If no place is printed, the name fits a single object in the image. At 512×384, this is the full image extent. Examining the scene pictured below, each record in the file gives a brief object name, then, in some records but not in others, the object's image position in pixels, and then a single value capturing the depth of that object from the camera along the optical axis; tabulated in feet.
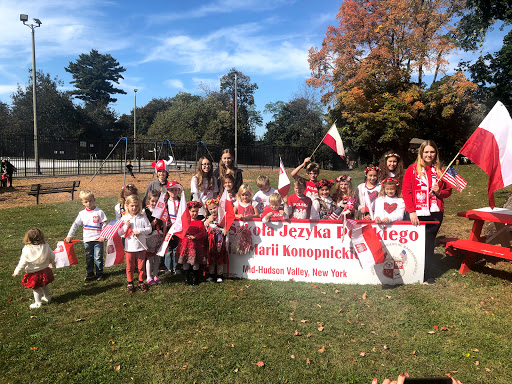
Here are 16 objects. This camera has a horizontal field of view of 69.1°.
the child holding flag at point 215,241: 17.74
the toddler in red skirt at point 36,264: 15.26
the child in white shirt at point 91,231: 18.10
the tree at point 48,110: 162.40
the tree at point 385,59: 74.08
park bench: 45.73
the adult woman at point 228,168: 19.98
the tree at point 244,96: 181.78
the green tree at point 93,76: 216.54
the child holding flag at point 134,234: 16.81
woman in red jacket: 17.15
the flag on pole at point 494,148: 15.37
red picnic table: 17.15
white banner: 17.11
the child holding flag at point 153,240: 17.48
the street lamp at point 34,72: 66.49
